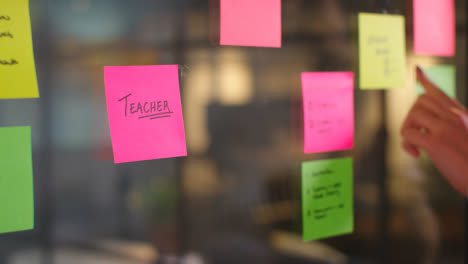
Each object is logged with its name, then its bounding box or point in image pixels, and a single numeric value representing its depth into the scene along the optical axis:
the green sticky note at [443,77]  0.77
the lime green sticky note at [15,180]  0.46
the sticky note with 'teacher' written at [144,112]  0.50
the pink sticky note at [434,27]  0.73
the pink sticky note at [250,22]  0.56
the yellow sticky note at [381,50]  0.67
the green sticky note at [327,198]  0.65
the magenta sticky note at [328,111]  0.64
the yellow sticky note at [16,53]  0.45
